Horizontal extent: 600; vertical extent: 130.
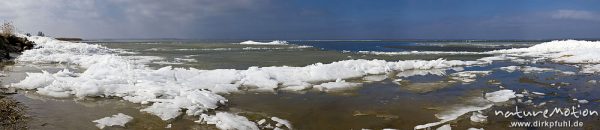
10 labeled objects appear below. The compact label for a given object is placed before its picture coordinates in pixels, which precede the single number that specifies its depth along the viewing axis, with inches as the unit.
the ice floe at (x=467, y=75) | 584.7
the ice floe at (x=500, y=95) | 399.9
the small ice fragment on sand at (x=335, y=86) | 479.7
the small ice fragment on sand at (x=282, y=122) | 294.2
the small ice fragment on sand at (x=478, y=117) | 310.3
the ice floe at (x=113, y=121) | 284.5
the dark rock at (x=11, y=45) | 920.0
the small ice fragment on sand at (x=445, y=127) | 285.4
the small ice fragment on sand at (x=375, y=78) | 580.4
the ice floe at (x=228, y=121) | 283.3
